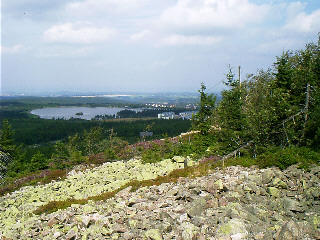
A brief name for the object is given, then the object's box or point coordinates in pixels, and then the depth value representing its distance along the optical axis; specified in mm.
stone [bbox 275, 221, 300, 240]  6152
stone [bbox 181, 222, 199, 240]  6523
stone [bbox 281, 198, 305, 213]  7906
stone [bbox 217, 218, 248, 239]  6473
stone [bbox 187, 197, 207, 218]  7715
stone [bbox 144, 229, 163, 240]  6648
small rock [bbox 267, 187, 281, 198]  8984
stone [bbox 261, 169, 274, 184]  9930
